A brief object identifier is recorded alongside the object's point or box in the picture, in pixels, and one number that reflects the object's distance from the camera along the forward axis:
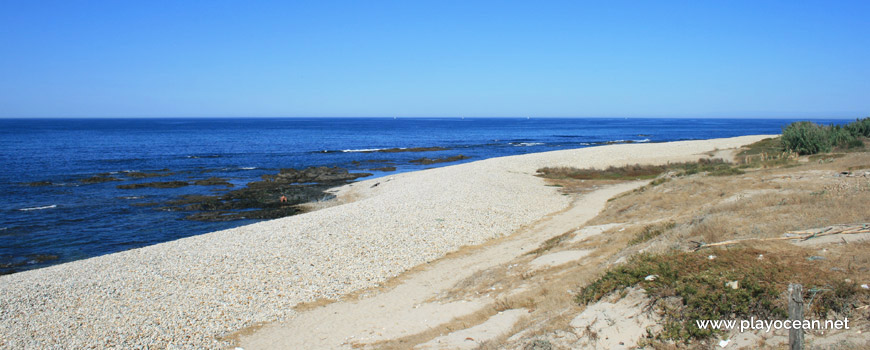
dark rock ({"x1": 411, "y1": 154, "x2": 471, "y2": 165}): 51.12
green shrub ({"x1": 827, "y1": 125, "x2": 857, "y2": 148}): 29.05
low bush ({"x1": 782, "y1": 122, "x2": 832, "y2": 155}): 27.60
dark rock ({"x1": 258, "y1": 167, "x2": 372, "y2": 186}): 37.69
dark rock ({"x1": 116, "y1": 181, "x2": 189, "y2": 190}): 33.93
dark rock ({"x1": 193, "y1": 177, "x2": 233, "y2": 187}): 34.97
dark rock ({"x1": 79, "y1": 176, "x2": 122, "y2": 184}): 35.47
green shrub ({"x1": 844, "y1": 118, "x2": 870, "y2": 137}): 33.38
